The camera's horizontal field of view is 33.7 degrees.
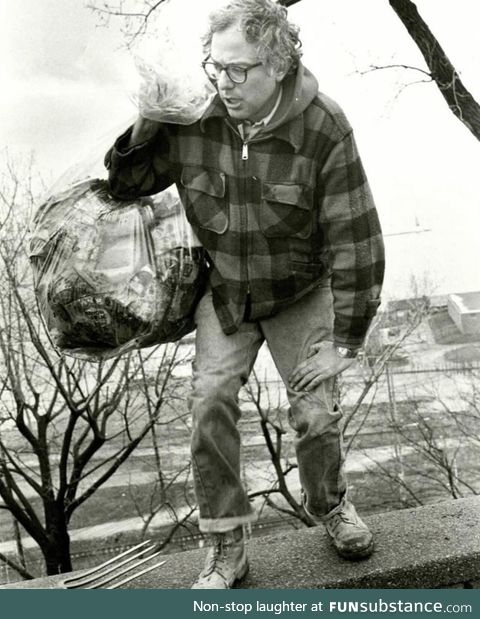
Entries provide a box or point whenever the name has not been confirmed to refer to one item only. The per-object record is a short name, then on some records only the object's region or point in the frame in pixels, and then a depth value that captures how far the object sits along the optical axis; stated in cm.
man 201
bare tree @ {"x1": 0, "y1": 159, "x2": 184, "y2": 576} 848
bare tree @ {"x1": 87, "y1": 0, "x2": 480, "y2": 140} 403
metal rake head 230
